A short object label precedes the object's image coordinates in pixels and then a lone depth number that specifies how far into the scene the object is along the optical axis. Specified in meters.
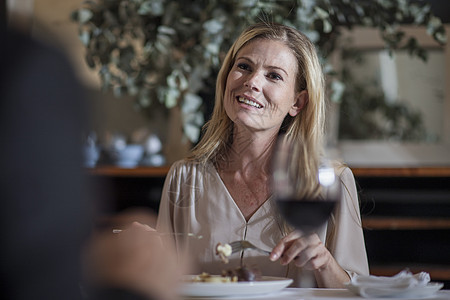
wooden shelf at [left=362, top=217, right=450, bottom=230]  2.62
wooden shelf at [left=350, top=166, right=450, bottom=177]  2.52
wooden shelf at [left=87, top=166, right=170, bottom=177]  2.73
